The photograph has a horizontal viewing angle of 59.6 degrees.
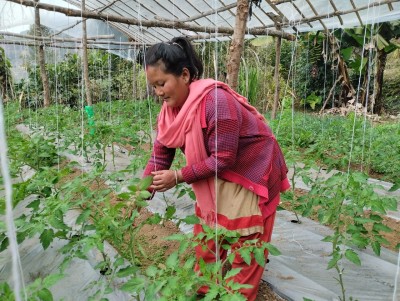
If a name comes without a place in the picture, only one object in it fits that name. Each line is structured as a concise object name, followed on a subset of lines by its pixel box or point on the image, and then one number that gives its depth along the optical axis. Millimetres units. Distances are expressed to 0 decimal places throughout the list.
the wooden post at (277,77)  5788
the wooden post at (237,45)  1965
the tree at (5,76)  10624
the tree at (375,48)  8156
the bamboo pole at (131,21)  3498
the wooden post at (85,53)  5857
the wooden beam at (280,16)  5069
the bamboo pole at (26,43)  7729
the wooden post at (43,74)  7789
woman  1293
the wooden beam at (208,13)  5085
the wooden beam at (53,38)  7024
